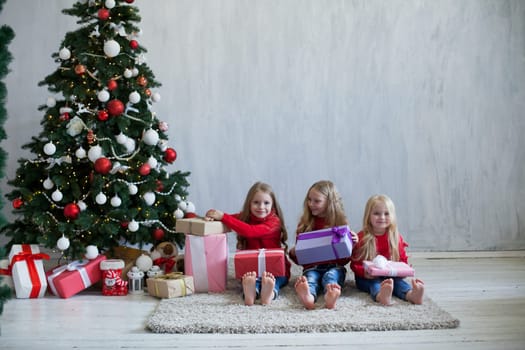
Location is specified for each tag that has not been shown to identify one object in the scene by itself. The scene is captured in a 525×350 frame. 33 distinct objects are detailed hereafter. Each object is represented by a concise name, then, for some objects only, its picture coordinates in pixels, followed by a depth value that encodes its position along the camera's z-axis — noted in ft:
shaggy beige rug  8.74
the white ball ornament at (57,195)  10.92
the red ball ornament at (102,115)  11.32
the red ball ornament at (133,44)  11.60
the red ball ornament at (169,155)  12.03
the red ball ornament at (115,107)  11.32
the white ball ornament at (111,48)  11.22
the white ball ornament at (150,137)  11.48
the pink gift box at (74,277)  10.68
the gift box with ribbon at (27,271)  10.68
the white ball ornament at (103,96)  11.23
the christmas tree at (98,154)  11.12
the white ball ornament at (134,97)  11.39
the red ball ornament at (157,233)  11.72
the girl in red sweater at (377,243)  10.52
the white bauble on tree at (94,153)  11.05
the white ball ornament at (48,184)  11.08
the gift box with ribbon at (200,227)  10.87
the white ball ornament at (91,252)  10.97
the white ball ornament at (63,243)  10.69
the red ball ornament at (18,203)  11.05
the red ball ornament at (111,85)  11.35
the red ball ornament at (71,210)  10.94
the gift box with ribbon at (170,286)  10.53
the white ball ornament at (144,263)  11.50
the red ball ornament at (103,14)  11.35
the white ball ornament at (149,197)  11.38
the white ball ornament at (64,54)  11.41
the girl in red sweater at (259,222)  11.24
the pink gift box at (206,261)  10.98
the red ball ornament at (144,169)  11.36
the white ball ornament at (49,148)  10.96
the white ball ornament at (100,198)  10.95
